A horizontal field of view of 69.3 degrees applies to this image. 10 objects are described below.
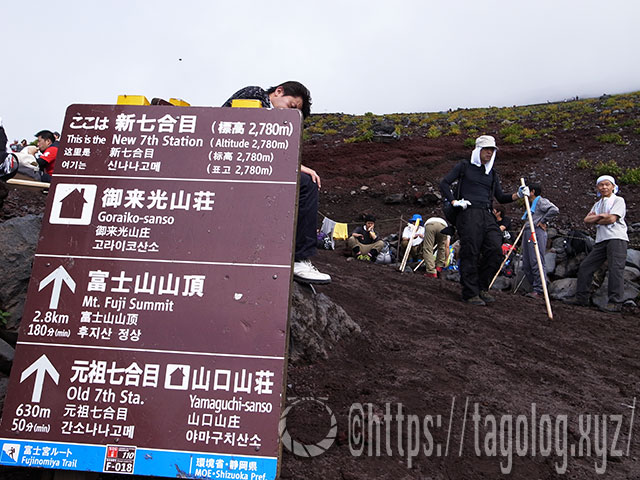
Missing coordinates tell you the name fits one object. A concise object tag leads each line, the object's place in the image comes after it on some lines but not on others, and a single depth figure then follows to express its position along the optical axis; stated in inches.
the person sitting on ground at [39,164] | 232.8
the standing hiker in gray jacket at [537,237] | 329.7
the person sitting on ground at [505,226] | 418.0
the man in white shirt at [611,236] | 273.1
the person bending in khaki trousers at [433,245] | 370.3
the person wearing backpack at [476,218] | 233.6
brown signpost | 77.7
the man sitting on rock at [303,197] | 140.1
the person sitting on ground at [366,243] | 425.7
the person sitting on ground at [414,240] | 402.0
